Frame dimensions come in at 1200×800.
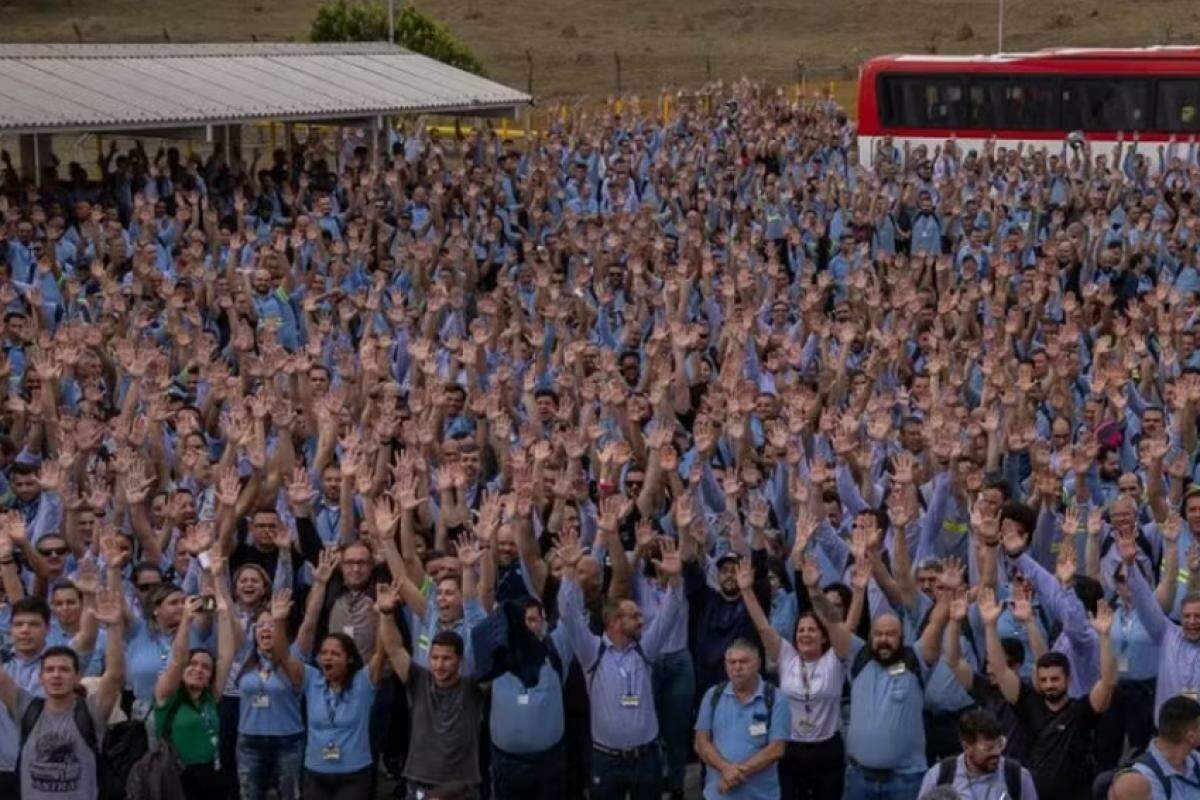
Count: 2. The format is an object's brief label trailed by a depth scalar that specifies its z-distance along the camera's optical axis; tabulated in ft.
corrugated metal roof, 70.13
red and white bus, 91.09
